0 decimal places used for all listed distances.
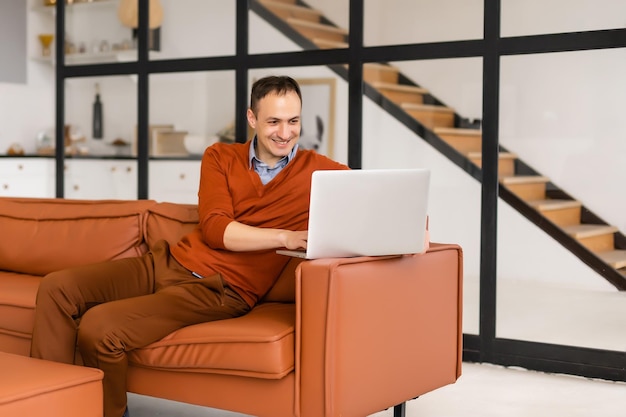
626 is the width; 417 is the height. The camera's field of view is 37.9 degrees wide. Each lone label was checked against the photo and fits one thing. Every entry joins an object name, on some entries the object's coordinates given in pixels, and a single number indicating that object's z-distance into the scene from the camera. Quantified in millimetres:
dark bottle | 5402
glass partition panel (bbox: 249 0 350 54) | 4535
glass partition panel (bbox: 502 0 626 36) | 3826
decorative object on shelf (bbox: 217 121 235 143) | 4891
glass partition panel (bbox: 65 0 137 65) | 5277
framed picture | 4566
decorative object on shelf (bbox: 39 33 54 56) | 6770
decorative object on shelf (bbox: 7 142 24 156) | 6558
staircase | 3895
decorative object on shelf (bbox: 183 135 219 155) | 4977
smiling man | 2697
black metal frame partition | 3918
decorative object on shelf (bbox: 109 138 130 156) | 5316
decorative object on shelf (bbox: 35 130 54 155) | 6616
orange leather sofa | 2512
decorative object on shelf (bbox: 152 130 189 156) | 5086
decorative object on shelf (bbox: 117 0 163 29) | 5176
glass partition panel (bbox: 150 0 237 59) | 4910
